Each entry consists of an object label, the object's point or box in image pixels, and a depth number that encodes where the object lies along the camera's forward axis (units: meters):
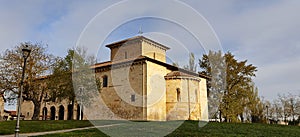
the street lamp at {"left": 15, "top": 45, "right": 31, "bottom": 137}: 13.60
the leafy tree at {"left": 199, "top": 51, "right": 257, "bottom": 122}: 36.34
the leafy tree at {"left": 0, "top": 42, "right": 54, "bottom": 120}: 27.03
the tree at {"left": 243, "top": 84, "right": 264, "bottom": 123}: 45.20
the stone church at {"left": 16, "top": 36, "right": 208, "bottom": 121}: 29.11
